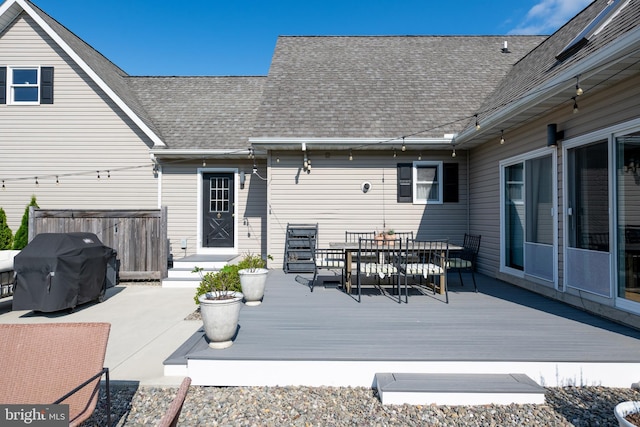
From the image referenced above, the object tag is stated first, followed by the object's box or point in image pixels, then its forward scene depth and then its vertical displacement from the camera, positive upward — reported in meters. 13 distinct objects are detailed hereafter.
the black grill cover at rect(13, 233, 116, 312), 5.38 -0.87
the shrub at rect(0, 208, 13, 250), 8.64 -0.39
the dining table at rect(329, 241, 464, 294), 5.57 -0.62
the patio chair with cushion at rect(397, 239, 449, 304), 5.13 -0.71
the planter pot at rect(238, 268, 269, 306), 4.96 -0.92
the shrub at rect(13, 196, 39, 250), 8.59 -0.44
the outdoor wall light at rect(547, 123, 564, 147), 5.24 +1.26
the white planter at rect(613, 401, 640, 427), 2.12 -1.16
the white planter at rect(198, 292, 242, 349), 3.43 -0.99
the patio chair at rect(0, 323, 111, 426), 2.48 -1.03
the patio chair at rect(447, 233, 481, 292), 5.80 -0.68
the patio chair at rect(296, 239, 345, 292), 5.87 -0.78
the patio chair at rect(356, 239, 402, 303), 5.07 -0.68
